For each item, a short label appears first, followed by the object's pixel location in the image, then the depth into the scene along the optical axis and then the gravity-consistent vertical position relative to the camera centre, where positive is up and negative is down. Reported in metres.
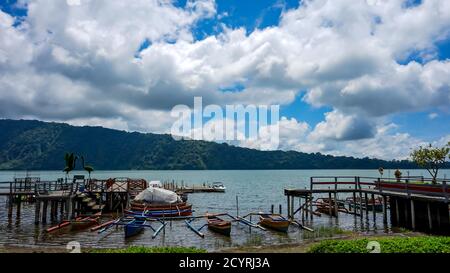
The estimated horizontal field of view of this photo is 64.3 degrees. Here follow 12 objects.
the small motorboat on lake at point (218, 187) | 94.50 -3.82
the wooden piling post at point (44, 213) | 37.94 -4.32
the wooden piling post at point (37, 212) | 36.39 -4.10
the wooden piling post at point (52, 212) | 40.54 -4.50
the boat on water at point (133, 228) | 29.86 -4.71
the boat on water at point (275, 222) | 31.84 -4.48
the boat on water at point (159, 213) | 40.00 -4.53
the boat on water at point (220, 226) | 30.81 -4.70
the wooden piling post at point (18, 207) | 40.90 -3.96
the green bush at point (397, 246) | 11.61 -2.43
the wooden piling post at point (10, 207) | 40.71 -4.06
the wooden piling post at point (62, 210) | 42.92 -4.70
